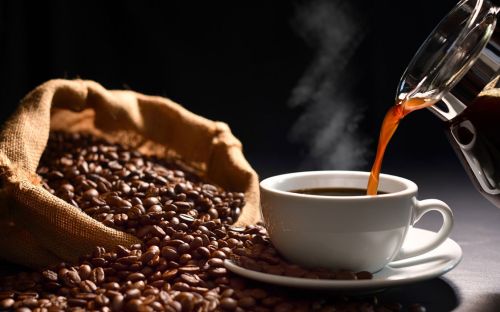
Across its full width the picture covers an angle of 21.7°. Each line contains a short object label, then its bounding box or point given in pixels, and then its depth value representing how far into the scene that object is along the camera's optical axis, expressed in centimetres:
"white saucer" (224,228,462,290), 73
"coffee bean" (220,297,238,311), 73
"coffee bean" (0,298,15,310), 76
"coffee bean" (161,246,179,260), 79
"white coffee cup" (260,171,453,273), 75
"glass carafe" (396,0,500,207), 76
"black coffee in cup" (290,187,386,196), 81
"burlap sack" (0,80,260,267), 83
